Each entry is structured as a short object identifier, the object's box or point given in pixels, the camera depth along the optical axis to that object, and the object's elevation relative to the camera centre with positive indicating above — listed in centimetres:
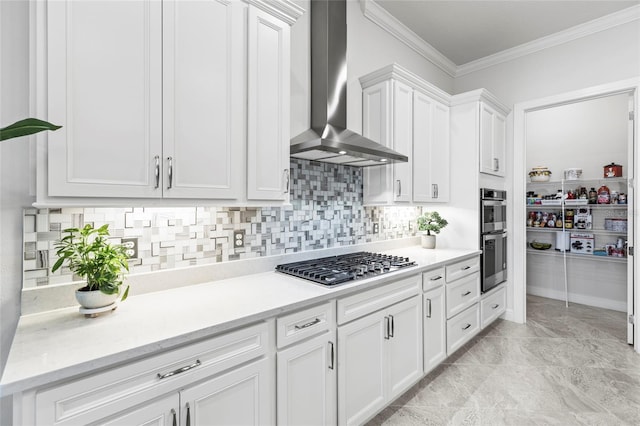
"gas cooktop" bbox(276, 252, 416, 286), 177 -34
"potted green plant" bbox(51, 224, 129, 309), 122 -21
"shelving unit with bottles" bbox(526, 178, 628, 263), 398 -11
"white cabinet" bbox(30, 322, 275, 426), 91 -59
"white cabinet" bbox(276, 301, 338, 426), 142 -74
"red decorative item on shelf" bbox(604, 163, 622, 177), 390 +54
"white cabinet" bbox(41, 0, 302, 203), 114 +50
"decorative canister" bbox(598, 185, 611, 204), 399 +24
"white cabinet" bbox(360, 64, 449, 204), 261 +72
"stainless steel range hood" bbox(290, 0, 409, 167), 216 +91
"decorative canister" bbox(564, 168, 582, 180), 428 +55
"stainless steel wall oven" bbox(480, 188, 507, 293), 313 -23
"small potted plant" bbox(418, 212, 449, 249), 312 -11
